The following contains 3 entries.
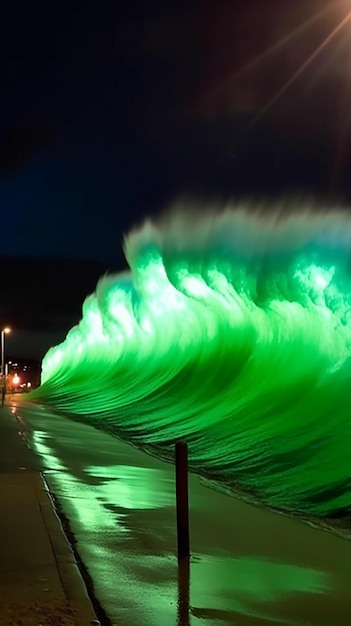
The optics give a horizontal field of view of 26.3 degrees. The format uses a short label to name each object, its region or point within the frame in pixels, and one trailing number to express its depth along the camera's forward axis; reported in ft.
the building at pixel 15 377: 179.83
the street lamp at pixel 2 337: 146.58
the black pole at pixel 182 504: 19.36
